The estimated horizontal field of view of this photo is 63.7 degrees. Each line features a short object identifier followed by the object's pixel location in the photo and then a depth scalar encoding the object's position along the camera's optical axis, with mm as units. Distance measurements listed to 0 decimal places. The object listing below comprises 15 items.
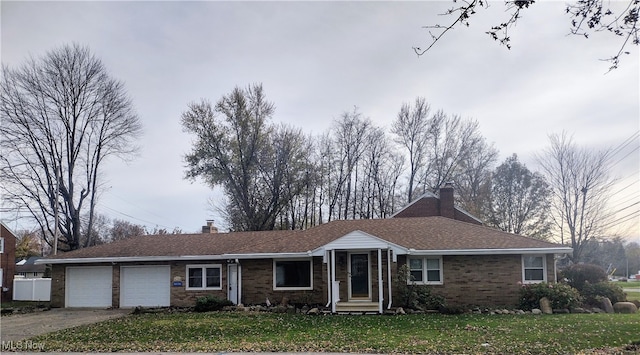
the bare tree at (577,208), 41719
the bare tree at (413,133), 40969
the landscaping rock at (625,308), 19564
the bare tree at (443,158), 40812
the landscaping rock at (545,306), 19019
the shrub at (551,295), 19344
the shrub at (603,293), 20839
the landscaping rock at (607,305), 19641
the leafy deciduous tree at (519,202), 44125
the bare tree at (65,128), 32000
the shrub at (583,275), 22219
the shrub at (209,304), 21641
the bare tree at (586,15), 6617
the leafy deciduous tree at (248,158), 39531
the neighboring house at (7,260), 35656
